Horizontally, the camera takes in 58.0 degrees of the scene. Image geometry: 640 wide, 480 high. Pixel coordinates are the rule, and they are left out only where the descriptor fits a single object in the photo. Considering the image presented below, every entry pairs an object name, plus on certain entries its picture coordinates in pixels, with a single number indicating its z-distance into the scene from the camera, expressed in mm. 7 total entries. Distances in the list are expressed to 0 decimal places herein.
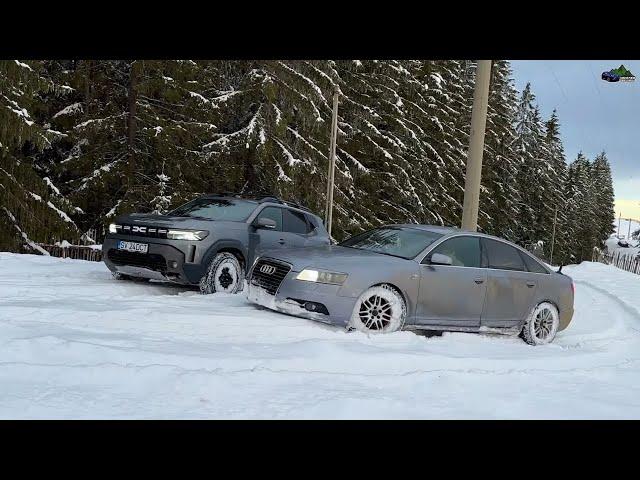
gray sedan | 6516
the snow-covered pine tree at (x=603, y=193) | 90150
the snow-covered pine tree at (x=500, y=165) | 39406
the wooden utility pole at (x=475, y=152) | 11305
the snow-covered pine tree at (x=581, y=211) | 69938
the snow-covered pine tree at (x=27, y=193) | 14742
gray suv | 8344
